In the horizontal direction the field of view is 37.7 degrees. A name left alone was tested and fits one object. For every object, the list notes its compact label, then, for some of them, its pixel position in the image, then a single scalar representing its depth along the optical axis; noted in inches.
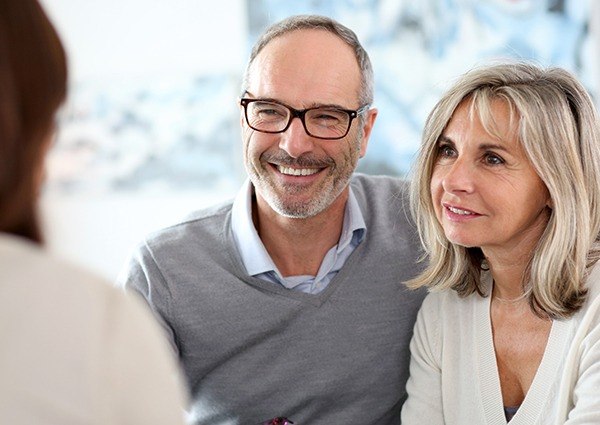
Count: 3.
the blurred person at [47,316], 27.0
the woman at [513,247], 66.0
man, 75.1
